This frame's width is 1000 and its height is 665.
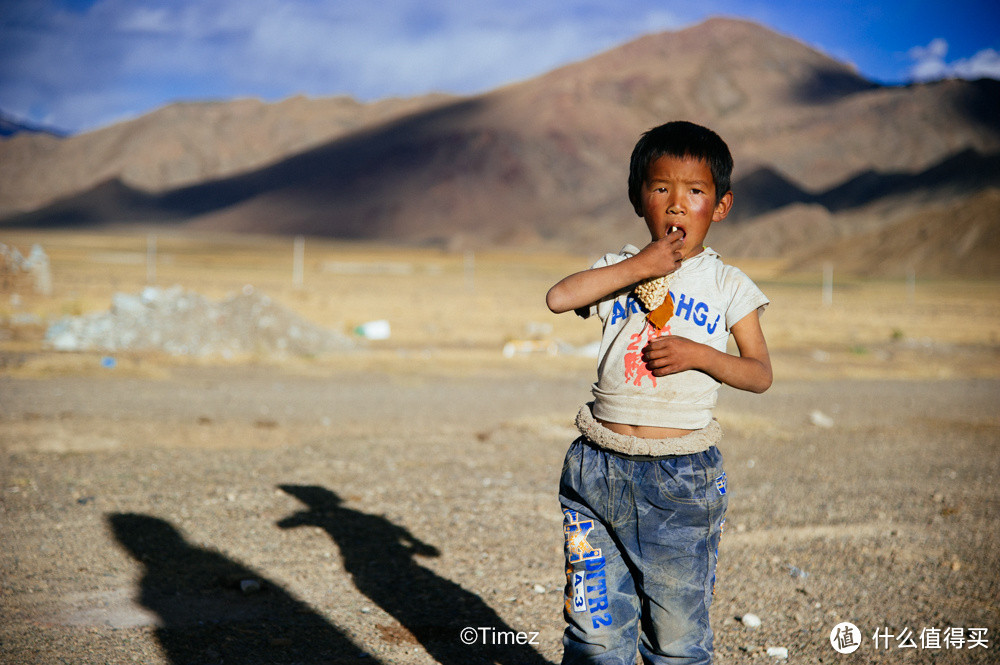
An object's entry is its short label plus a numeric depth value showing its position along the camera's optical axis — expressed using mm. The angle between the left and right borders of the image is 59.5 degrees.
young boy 2406
